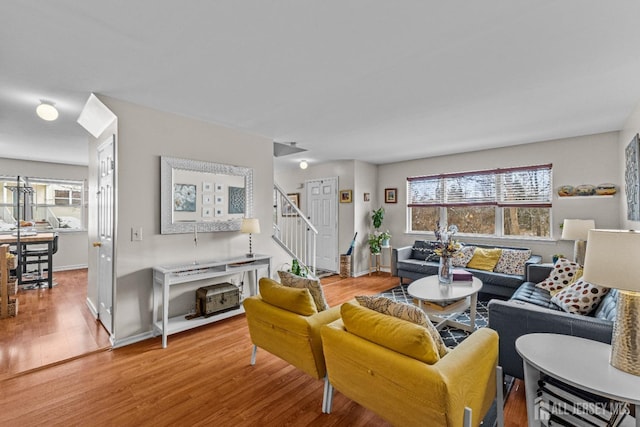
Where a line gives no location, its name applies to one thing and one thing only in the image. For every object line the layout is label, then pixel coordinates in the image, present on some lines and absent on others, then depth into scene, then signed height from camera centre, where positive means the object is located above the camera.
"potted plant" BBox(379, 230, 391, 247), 6.05 -0.51
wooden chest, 3.39 -1.00
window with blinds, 4.68 +0.23
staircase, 5.67 -0.33
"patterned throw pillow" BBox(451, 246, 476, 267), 4.72 -0.71
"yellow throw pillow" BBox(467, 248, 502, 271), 4.48 -0.71
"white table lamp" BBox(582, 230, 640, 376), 1.34 -0.31
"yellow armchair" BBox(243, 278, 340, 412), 1.99 -0.79
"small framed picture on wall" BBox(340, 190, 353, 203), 6.08 +0.40
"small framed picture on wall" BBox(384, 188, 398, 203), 6.33 +0.43
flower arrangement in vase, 3.40 -0.52
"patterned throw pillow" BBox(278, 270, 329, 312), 2.30 -0.58
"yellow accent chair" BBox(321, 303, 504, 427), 1.33 -0.80
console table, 2.96 -0.68
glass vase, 3.42 -0.67
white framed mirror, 3.32 +0.26
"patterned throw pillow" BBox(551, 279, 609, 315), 2.32 -0.71
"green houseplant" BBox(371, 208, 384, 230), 6.23 -0.07
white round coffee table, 3.05 -0.86
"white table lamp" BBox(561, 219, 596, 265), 3.64 -0.25
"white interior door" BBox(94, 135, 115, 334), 3.13 -0.14
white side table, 1.30 -0.77
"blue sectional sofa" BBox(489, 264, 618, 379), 1.89 -0.77
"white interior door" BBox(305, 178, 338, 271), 6.38 -0.05
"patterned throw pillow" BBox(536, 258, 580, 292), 3.17 -0.70
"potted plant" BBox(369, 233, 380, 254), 6.05 -0.62
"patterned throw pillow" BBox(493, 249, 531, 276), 4.21 -0.72
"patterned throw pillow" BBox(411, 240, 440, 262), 5.15 -0.66
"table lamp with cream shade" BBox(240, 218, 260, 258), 3.71 -0.13
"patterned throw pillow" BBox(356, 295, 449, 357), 1.59 -0.56
